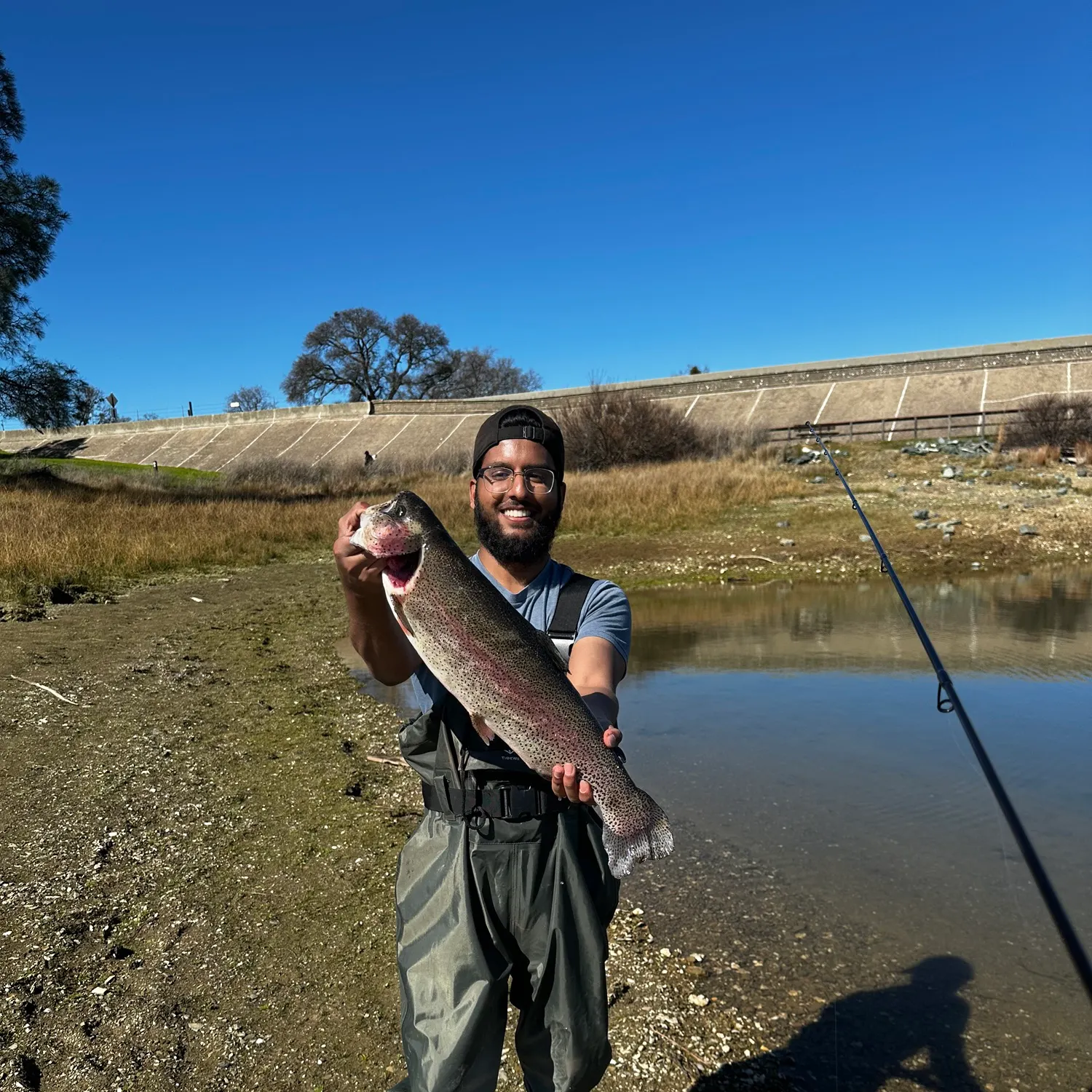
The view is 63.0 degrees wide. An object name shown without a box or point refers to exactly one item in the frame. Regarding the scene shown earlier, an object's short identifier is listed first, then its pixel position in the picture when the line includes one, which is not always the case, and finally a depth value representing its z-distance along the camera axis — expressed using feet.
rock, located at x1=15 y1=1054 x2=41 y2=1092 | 10.91
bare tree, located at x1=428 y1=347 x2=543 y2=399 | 262.26
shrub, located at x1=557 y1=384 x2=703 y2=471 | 116.57
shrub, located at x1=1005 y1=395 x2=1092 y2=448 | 97.50
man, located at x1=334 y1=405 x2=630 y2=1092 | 7.97
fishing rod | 6.69
